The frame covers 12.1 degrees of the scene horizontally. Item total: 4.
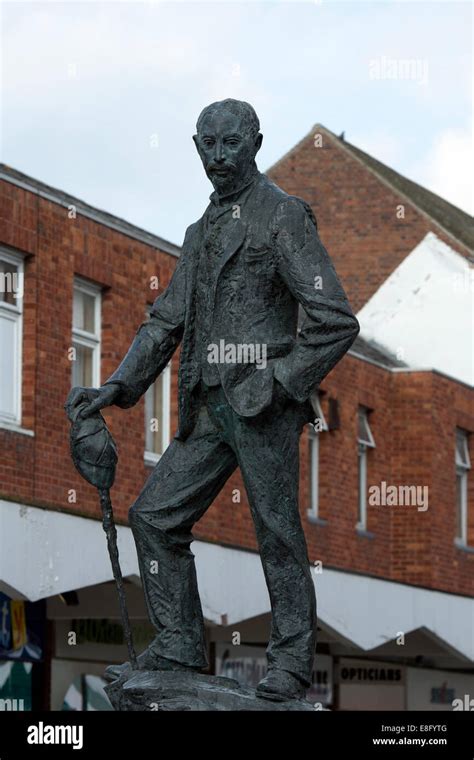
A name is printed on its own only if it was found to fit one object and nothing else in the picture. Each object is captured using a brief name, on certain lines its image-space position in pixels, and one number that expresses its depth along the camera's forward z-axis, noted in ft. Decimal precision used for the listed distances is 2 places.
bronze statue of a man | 29.73
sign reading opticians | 114.52
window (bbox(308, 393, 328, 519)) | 110.93
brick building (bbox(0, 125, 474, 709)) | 79.30
